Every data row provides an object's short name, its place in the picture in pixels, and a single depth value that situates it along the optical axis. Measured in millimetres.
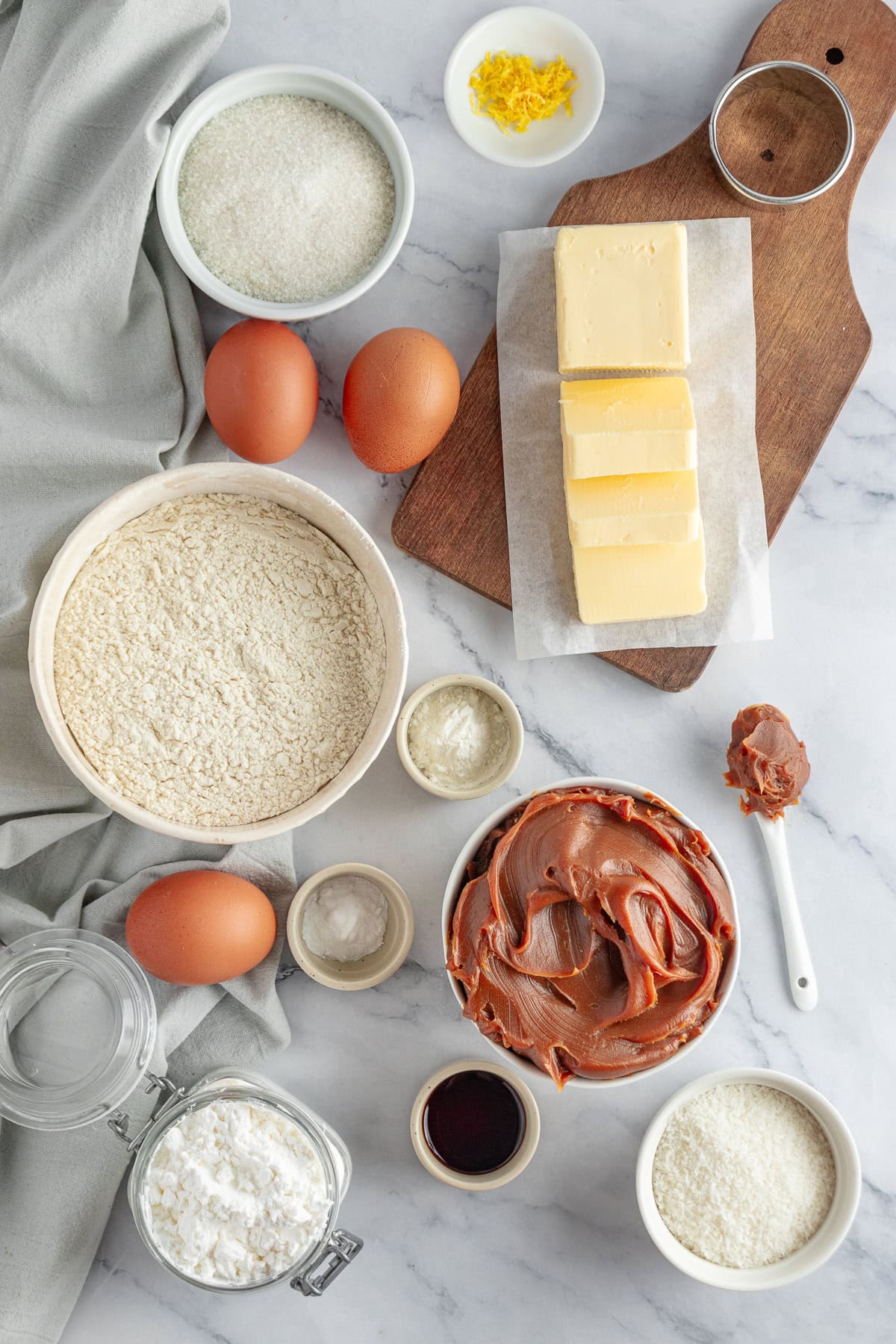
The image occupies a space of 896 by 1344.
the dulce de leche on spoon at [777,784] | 772
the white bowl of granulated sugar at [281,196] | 741
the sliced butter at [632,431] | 752
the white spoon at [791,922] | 785
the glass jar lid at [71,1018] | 746
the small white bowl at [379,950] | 757
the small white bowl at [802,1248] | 740
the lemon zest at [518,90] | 775
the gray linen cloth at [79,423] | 734
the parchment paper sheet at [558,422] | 778
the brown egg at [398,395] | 734
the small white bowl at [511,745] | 759
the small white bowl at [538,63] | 777
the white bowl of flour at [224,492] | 715
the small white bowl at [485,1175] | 749
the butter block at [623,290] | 759
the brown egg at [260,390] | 727
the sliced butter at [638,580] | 763
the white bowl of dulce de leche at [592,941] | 703
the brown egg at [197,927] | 727
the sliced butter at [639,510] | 756
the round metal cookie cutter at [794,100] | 765
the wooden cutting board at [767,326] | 779
